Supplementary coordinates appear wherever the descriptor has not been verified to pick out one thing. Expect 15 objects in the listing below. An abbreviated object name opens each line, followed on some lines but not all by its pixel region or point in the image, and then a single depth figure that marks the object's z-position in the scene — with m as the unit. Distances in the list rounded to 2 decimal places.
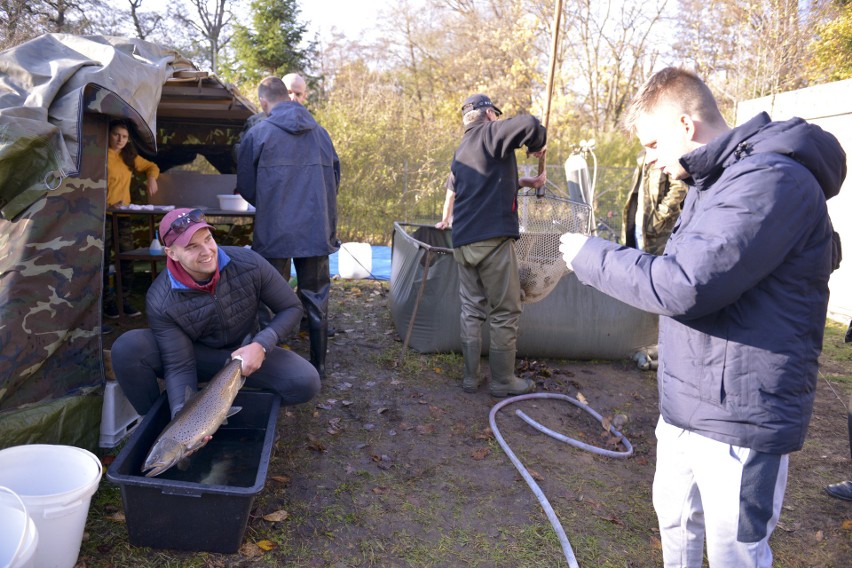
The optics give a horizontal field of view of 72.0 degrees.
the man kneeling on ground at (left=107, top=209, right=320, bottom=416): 3.13
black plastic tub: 2.51
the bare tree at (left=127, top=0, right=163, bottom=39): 24.47
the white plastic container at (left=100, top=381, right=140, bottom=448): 3.45
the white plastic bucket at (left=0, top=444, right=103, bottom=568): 2.31
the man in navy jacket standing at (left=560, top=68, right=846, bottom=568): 1.64
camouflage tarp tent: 2.87
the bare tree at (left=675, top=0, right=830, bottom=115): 12.96
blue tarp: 8.98
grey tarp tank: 5.35
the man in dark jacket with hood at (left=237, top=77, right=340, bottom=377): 4.70
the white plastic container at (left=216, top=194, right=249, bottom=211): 6.61
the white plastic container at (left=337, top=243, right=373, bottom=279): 8.82
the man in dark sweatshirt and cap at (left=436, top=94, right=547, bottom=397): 4.44
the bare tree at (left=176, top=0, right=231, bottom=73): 26.64
